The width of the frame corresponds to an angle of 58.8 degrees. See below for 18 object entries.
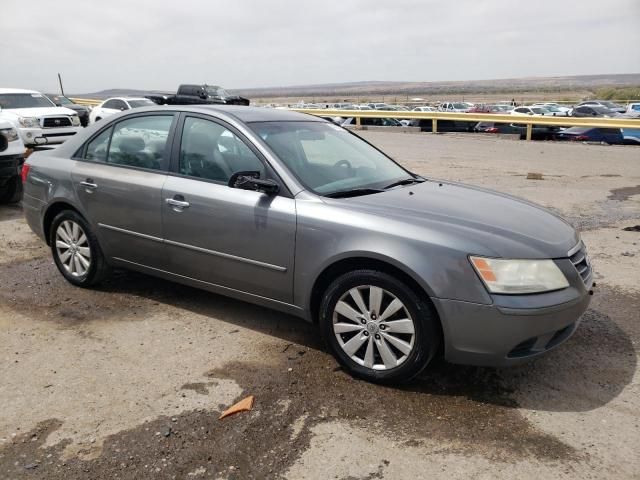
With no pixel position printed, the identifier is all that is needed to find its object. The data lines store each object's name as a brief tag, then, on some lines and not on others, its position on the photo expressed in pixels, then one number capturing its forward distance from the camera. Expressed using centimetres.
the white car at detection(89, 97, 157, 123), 2156
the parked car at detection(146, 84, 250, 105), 2416
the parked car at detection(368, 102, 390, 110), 4872
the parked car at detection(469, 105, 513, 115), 4011
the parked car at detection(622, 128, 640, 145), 1852
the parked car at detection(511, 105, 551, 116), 3675
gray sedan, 317
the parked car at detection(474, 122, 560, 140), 2144
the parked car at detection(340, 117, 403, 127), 2847
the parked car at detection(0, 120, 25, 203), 825
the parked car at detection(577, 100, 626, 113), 3399
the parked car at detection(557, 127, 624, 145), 1944
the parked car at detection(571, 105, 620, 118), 3203
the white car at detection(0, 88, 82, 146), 1283
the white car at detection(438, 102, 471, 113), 4300
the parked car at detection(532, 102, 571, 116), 3639
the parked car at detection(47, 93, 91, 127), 2278
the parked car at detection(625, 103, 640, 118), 3174
